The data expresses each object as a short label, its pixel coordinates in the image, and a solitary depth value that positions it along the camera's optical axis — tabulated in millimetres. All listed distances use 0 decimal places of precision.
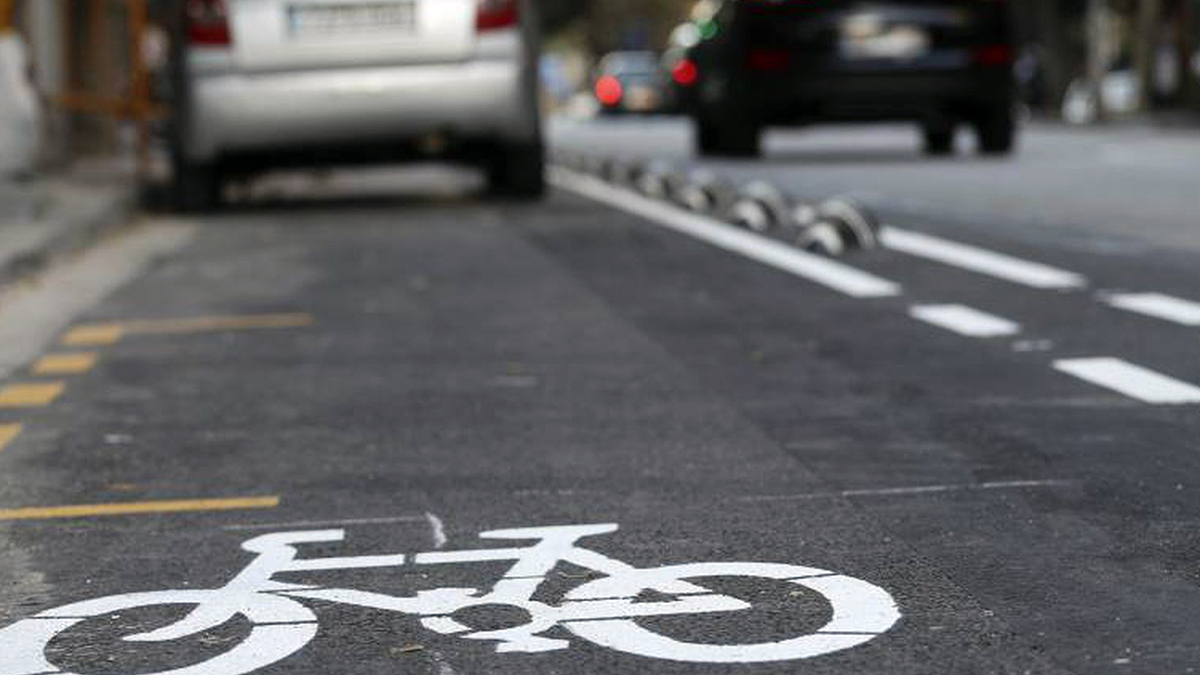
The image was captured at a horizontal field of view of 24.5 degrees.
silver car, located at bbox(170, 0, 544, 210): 16000
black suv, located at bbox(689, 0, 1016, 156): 22375
